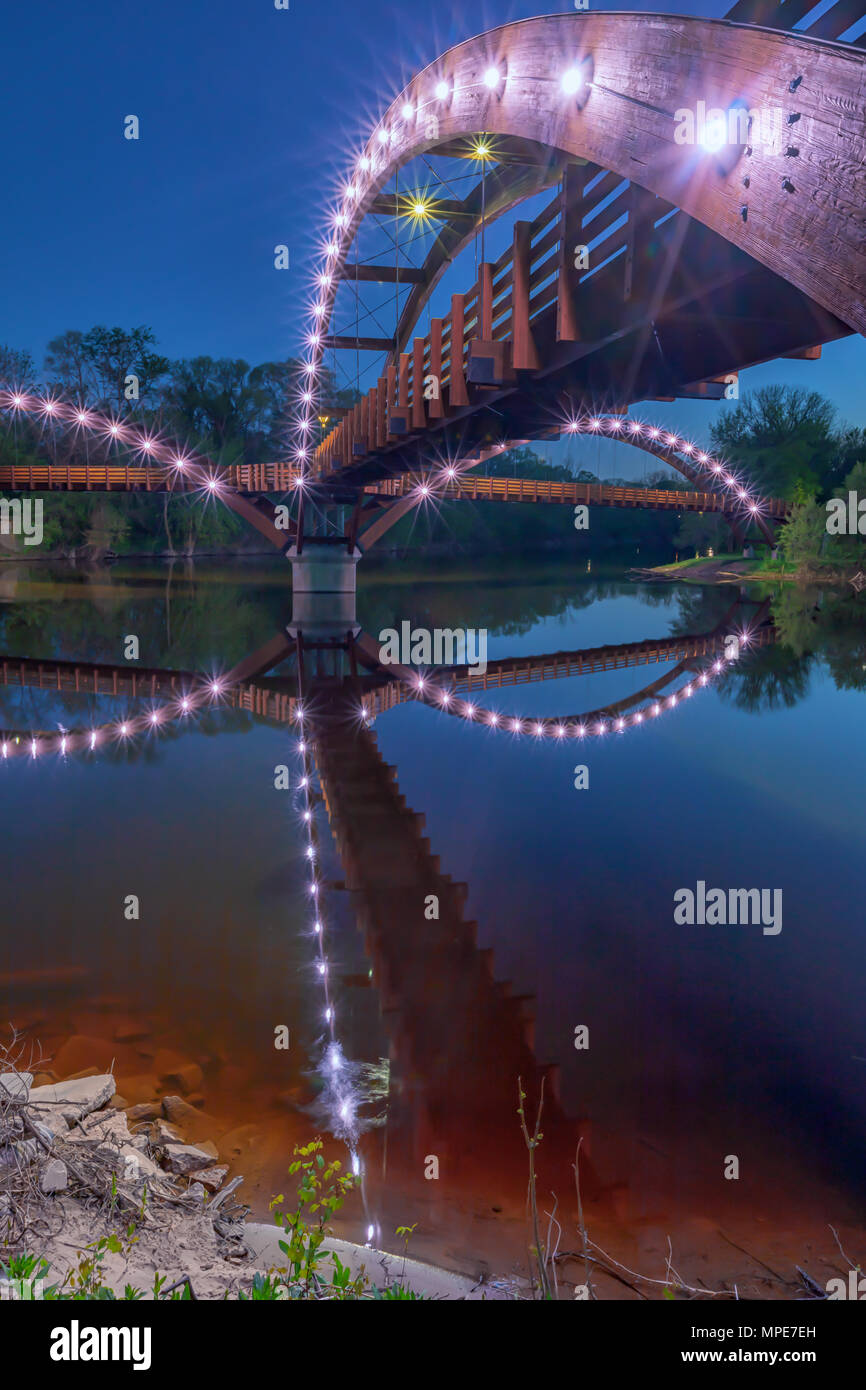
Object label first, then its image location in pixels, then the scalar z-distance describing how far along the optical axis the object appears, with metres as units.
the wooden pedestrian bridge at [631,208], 3.30
